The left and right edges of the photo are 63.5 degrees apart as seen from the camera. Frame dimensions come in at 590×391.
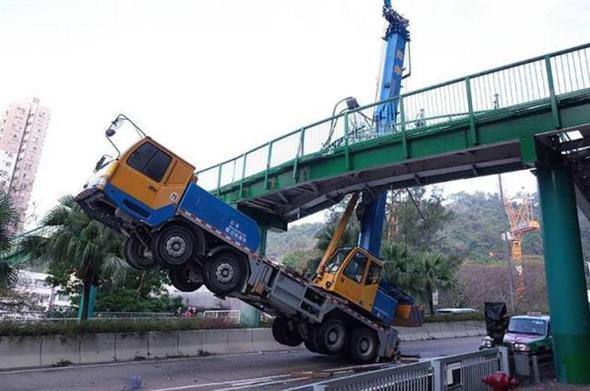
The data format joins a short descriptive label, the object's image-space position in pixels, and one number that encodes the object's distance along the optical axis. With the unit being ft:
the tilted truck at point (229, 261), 36.55
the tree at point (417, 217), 167.02
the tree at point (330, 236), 84.74
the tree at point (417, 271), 93.09
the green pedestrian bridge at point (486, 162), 36.40
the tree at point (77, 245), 48.42
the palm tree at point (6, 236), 39.45
